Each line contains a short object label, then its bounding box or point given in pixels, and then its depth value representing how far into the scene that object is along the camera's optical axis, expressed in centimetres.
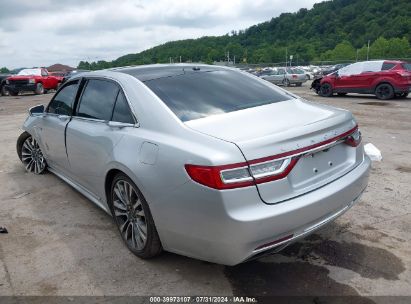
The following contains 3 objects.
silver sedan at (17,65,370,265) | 247
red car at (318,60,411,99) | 1502
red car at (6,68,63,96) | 2345
